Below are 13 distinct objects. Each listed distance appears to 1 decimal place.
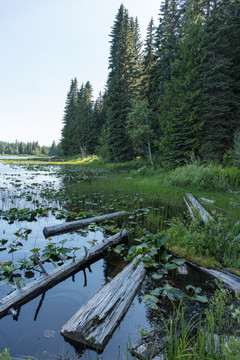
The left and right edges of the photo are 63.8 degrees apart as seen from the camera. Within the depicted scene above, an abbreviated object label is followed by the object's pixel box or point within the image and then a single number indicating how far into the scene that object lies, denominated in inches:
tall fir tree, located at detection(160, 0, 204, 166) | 671.1
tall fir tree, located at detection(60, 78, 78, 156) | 1974.0
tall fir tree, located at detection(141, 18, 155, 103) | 1050.1
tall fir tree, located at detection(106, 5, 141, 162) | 1061.1
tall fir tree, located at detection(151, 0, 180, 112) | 880.9
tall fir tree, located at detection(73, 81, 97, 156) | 1769.6
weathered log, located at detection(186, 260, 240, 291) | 122.7
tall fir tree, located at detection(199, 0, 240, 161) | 641.0
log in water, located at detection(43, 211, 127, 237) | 213.5
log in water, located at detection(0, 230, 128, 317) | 105.0
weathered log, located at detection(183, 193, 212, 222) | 228.8
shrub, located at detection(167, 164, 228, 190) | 435.2
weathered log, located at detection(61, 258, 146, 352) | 86.7
